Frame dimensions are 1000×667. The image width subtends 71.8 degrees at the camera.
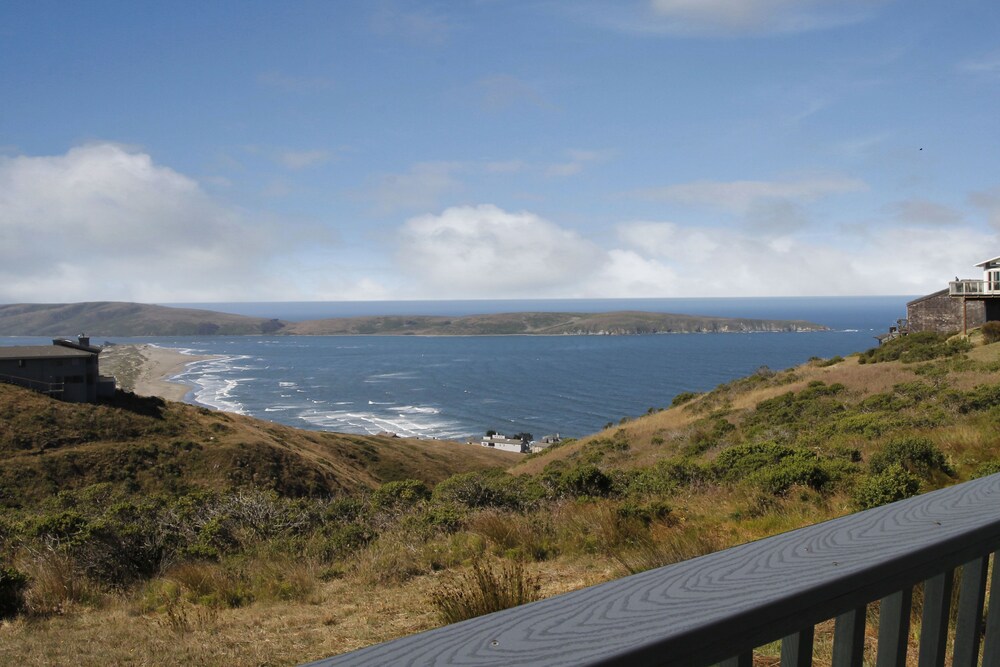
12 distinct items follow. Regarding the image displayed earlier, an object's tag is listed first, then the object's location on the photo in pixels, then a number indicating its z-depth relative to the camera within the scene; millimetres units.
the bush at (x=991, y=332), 30405
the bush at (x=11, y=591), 6242
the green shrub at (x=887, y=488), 6969
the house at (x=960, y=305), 35312
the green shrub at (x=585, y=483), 10789
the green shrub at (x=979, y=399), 15539
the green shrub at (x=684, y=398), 41681
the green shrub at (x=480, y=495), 10781
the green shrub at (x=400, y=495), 11492
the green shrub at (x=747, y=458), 11023
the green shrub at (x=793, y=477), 8891
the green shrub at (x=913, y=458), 8828
